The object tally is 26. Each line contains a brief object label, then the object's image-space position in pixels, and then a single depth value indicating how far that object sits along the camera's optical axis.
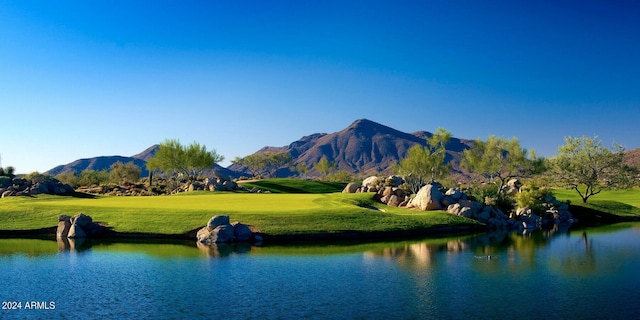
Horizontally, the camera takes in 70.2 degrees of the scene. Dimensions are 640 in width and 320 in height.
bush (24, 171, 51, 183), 89.24
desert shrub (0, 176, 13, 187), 87.44
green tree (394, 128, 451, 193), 83.88
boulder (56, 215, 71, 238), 49.78
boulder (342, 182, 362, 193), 81.44
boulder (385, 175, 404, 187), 82.29
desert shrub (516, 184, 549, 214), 69.25
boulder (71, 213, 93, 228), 49.75
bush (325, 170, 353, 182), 173.00
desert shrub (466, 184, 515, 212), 68.38
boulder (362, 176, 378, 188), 81.25
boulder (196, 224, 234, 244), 45.31
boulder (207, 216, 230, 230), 46.75
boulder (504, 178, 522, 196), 85.13
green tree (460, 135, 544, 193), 111.00
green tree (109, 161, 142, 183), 133.23
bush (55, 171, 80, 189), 122.69
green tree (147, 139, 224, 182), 113.56
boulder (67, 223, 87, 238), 48.84
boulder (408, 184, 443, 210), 62.09
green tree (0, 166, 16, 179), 103.88
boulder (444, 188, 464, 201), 64.19
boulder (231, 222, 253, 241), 46.15
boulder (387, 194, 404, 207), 67.69
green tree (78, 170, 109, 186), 126.44
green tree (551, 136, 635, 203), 88.50
